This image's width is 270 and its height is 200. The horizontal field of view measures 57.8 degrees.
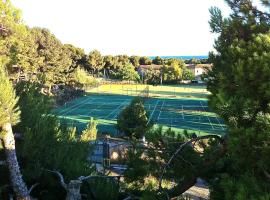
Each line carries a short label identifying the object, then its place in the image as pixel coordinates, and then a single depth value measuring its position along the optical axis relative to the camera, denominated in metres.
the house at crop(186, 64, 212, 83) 52.93
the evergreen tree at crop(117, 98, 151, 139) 15.33
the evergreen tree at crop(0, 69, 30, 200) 4.09
